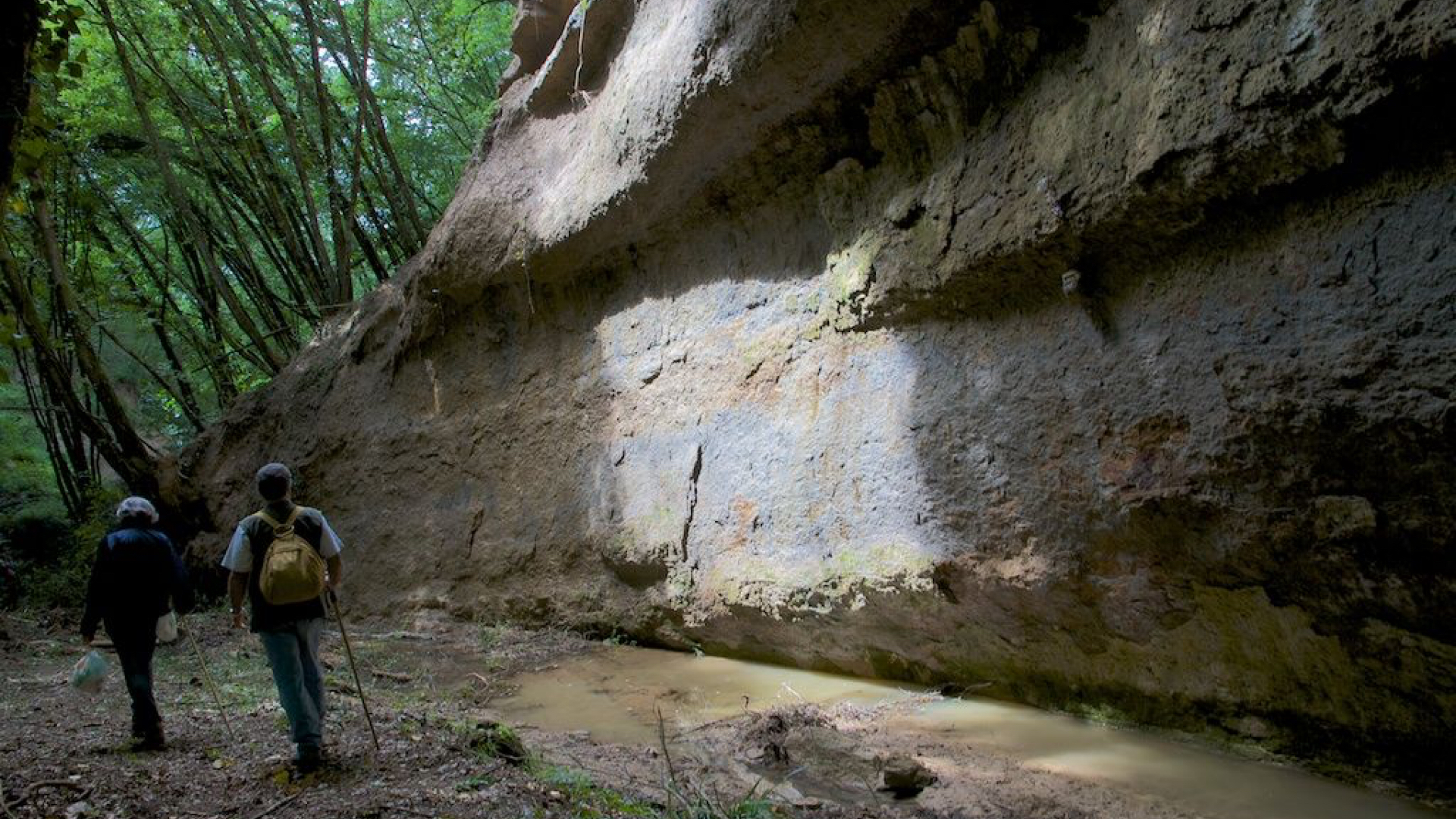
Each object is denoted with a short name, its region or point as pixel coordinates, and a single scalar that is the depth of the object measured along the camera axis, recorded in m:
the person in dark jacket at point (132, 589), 4.11
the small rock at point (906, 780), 3.42
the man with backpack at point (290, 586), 3.46
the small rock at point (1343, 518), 3.03
